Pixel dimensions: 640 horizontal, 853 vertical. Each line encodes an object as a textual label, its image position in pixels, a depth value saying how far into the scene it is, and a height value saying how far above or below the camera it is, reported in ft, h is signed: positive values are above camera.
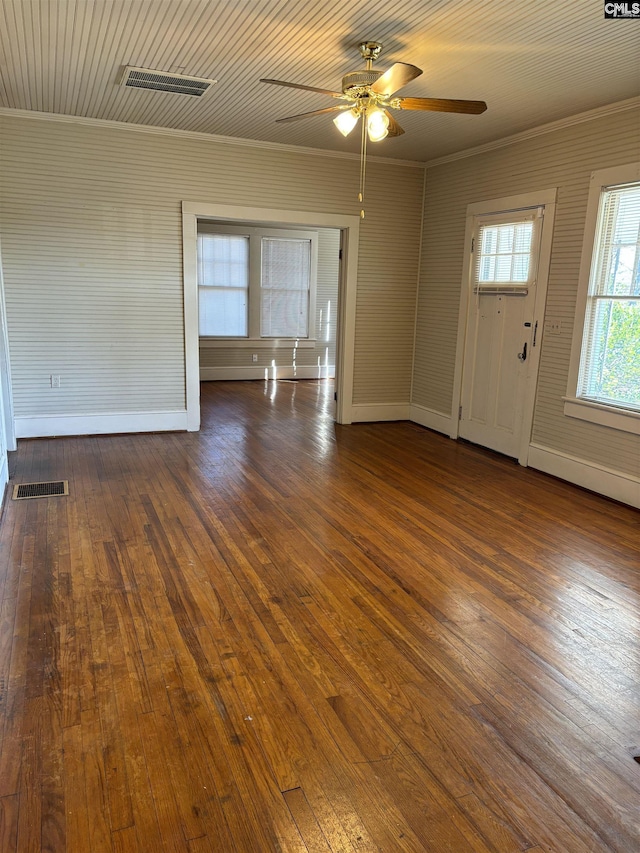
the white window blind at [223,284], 31.12 +0.78
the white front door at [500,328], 17.46 -0.65
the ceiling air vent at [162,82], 13.50 +5.05
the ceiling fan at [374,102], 10.34 +3.73
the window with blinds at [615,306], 14.15 +0.10
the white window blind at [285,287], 32.42 +0.73
